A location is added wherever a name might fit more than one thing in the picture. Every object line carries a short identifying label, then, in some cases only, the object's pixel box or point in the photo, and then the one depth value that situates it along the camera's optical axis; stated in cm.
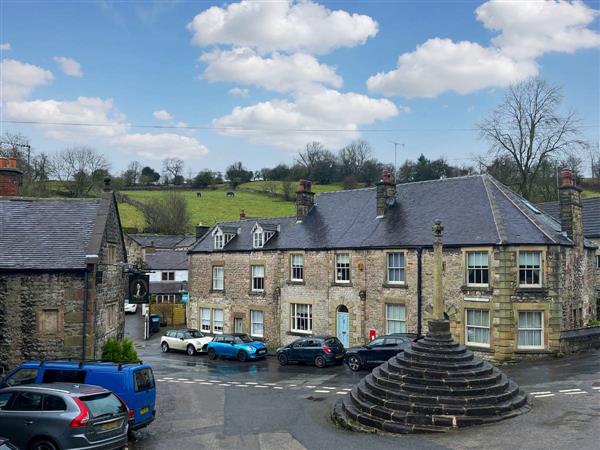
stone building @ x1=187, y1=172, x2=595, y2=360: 2503
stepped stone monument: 1445
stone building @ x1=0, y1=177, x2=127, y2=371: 2055
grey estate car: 1141
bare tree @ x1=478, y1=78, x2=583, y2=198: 4566
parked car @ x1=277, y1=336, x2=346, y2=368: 2664
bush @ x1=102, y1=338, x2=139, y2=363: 2217
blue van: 1414
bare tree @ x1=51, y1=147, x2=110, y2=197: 7656
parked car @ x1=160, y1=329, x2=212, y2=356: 3369
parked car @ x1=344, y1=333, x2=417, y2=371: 2389
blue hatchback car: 3017
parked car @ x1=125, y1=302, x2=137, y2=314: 5909
